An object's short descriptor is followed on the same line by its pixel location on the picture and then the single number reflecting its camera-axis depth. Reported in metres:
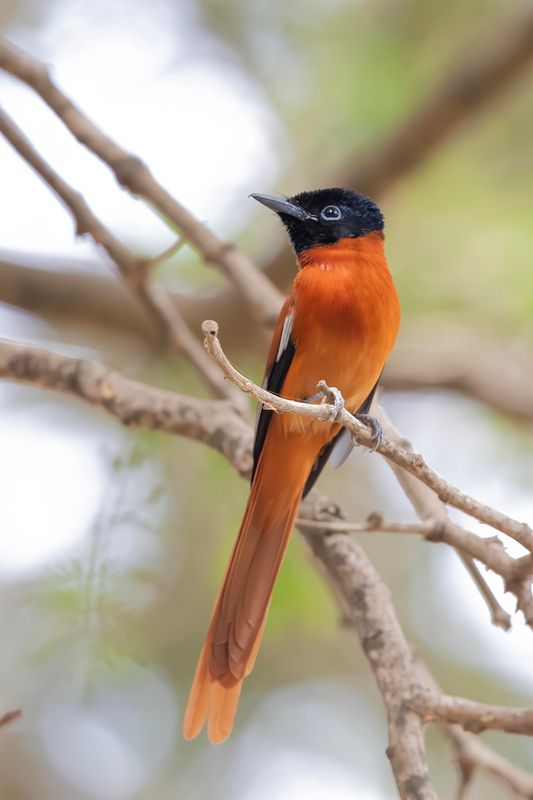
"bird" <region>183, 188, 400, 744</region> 6.89
